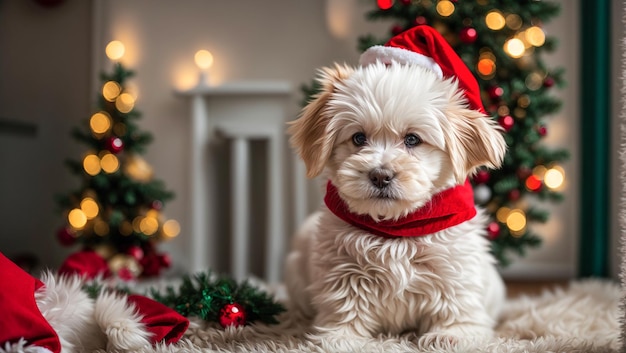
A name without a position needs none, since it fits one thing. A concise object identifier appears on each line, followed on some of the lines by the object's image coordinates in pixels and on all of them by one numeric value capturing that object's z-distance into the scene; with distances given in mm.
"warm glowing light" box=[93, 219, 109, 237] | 2486
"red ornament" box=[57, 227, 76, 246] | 2480
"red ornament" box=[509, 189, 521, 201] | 2244
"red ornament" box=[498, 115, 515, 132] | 2090
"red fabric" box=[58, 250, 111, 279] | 1981
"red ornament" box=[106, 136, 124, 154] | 2432
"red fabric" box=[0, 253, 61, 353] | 1144
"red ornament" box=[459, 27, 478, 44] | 2107
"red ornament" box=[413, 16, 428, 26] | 2145
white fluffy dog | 1260
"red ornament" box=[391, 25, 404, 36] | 2076
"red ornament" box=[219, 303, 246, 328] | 1509
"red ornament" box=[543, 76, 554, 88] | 2230
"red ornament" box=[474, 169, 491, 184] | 2150
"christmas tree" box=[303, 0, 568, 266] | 2160
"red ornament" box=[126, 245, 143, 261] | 2479
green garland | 1541
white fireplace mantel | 2662
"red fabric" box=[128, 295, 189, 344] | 1366
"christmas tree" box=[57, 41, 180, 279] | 2471
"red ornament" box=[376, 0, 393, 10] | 2162
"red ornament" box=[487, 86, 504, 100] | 2123
